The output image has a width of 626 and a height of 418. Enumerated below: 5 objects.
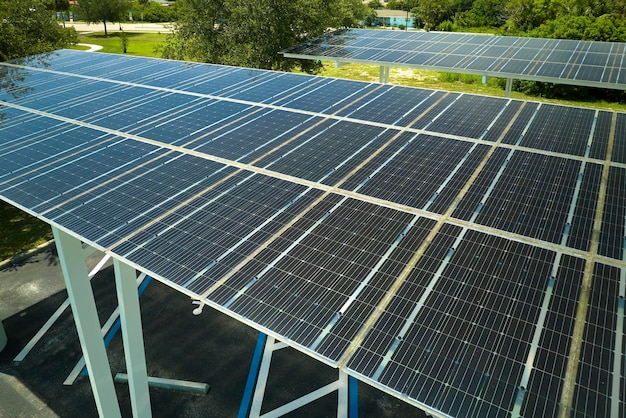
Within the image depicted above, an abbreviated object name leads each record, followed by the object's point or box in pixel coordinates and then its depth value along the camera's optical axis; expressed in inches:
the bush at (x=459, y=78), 1860.2
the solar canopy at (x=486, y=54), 836.6
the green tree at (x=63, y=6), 3556.1
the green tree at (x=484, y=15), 2866.9
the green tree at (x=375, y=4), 4621.1
